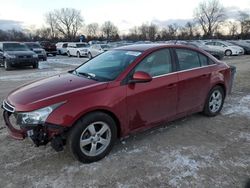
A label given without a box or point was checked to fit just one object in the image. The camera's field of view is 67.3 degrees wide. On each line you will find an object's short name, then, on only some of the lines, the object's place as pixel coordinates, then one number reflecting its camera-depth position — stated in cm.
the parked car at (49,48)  2045
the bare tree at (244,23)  5391
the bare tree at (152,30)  5950
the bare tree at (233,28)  5798
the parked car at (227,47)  1782
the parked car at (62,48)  2128
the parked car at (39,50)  1495
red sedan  240
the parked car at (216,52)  1485
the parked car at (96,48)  1681
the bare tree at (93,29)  6360
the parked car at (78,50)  1828
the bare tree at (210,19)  5827
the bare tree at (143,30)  6098
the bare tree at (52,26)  6009
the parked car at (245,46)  1941
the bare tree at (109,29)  6200
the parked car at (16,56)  1063
